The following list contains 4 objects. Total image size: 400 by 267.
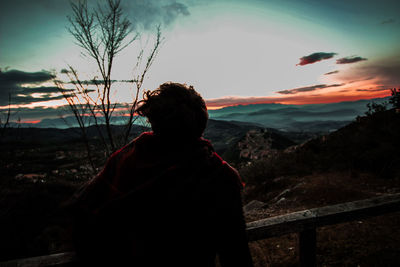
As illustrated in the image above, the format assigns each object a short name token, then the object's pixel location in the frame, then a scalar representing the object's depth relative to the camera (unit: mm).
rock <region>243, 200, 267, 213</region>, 5942
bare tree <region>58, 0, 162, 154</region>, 3945
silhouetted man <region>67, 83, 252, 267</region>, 934
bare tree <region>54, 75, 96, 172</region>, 4098
